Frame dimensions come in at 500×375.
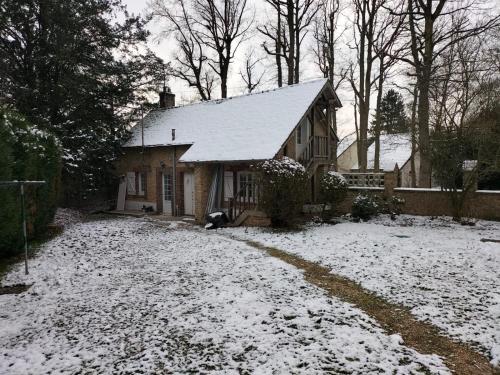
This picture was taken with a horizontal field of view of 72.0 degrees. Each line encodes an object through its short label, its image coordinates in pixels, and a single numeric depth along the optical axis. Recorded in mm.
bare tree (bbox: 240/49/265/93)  29641
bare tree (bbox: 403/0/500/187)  16062
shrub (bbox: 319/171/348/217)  13617
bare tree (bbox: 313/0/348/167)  23938
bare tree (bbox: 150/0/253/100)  26719
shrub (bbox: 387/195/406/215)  14748
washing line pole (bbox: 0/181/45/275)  6596
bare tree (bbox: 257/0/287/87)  24911
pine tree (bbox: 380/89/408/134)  36719
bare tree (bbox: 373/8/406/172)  19547
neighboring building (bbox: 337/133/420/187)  27056
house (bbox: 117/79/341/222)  14203
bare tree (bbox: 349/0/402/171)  20156
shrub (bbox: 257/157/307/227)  11609
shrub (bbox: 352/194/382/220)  14078
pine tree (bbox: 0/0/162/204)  15523
